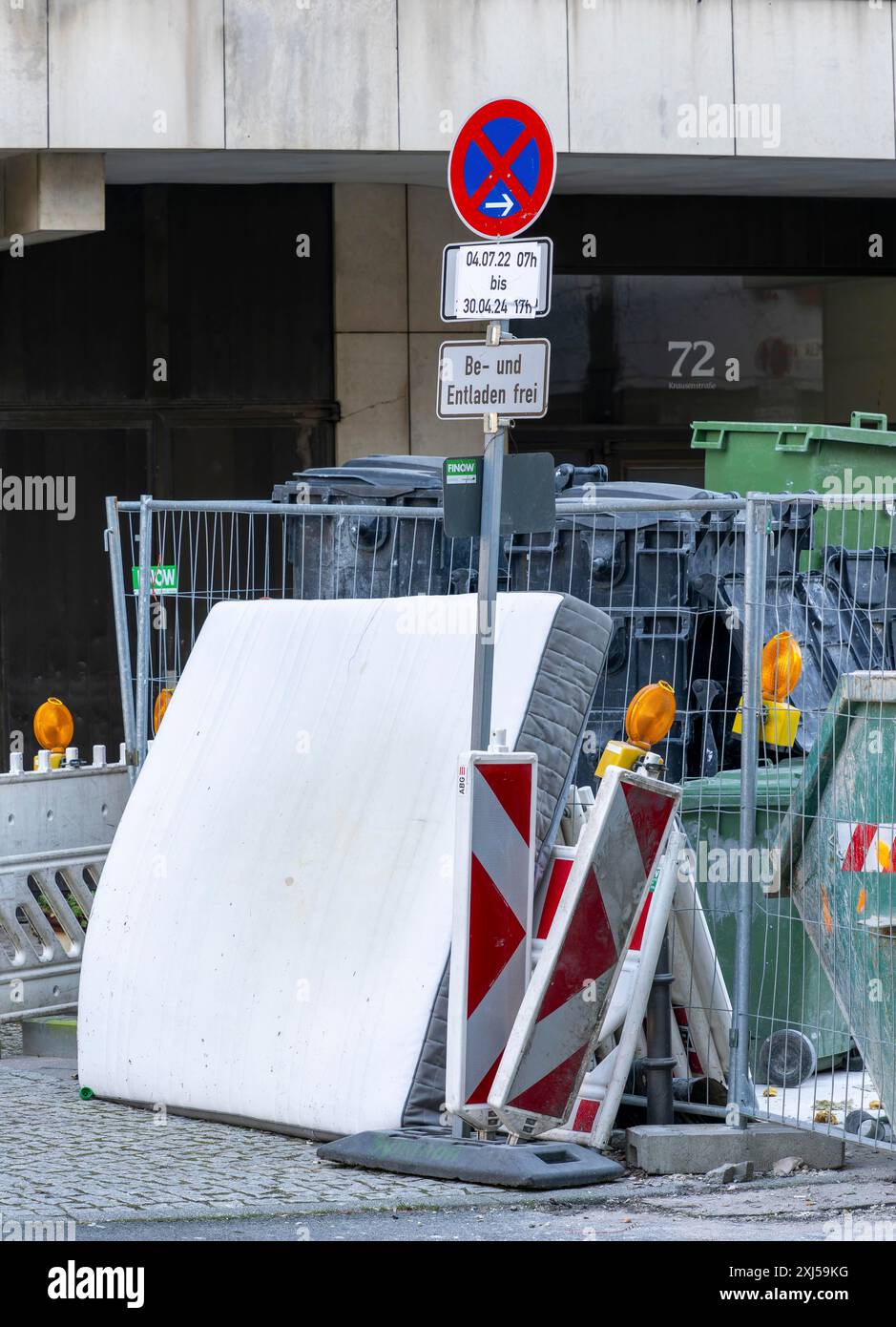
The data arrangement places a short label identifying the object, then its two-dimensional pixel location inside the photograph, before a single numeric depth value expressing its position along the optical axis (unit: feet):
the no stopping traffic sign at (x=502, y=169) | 43.75
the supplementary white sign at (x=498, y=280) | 42.29
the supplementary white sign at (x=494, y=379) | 42.14
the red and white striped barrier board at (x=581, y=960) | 40.14
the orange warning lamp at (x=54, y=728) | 59.57
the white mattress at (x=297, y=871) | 44.39
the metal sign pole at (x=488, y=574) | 42.27
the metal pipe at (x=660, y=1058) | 43.09
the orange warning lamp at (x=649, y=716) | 44.24
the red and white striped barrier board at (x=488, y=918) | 40.52
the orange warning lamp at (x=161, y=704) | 57.93
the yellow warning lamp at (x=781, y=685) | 44.11
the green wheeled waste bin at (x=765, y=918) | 44.86
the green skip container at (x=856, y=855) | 38.68
